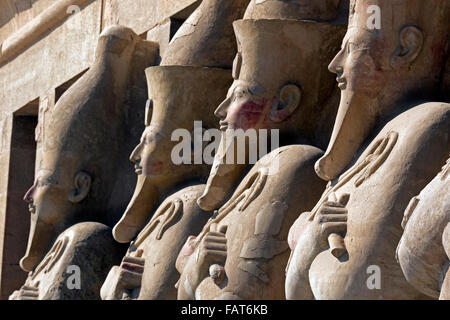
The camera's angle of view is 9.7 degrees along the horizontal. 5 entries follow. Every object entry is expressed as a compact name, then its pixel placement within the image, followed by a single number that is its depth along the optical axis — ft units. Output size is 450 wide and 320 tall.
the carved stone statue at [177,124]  47.94
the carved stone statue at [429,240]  30.91
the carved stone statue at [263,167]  41.72
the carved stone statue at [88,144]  56.28
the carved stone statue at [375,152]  36.11
